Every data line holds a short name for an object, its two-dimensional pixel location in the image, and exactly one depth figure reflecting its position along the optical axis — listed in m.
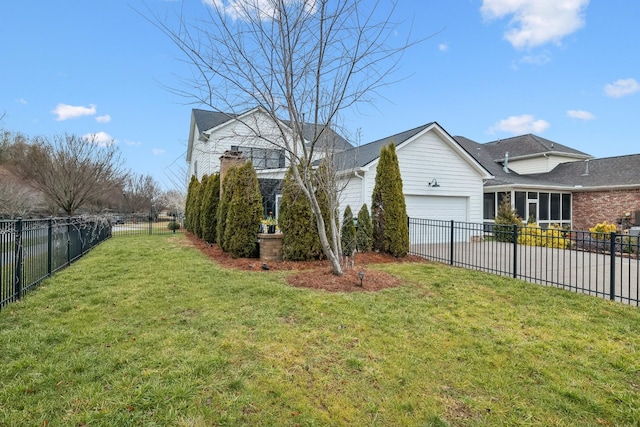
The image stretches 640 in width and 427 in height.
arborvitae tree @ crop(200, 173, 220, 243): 11.66
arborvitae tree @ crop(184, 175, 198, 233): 15.98
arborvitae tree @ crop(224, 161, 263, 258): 8.49
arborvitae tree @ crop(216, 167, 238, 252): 9.26
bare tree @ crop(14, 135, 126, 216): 14.90
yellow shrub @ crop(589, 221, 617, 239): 13.48
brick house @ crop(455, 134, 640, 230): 15.68
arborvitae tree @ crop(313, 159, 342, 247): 6.59
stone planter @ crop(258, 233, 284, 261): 8.38
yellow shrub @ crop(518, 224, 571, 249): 12.21
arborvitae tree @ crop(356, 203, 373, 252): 9.39
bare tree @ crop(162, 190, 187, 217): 24.97
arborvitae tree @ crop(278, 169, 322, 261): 8.09
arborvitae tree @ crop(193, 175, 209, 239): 13.70
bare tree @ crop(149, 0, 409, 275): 5.40
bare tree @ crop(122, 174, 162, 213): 33.09
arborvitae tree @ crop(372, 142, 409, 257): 9.16
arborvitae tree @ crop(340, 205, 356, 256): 8.66
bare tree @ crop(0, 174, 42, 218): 15.21
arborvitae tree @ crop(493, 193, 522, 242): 13.97
